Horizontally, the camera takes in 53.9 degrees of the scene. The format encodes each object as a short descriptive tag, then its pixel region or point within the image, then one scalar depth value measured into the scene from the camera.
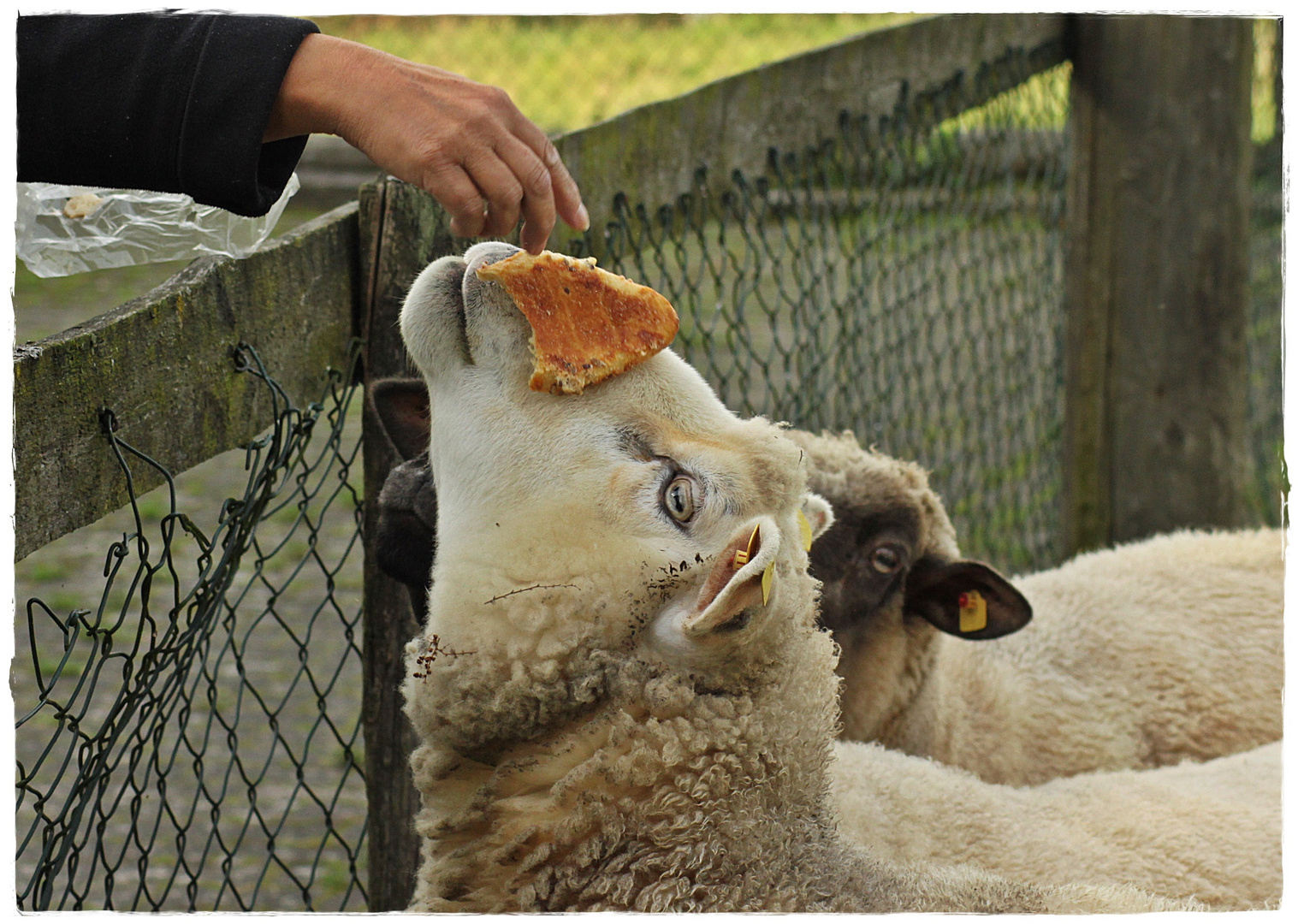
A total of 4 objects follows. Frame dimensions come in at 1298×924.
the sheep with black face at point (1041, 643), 3.21
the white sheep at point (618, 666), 1.81
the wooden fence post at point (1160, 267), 4.69
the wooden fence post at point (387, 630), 2.47
